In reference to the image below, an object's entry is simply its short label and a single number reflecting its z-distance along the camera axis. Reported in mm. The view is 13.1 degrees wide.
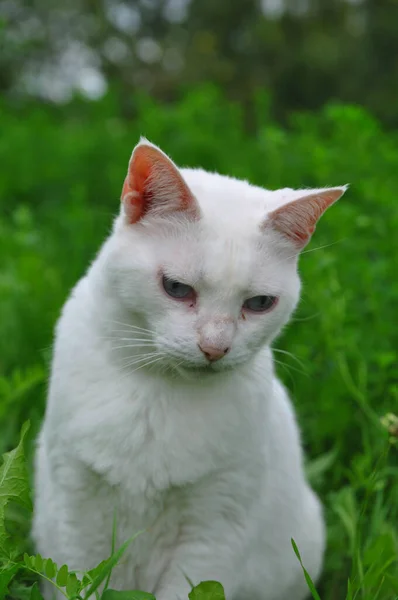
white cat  828
